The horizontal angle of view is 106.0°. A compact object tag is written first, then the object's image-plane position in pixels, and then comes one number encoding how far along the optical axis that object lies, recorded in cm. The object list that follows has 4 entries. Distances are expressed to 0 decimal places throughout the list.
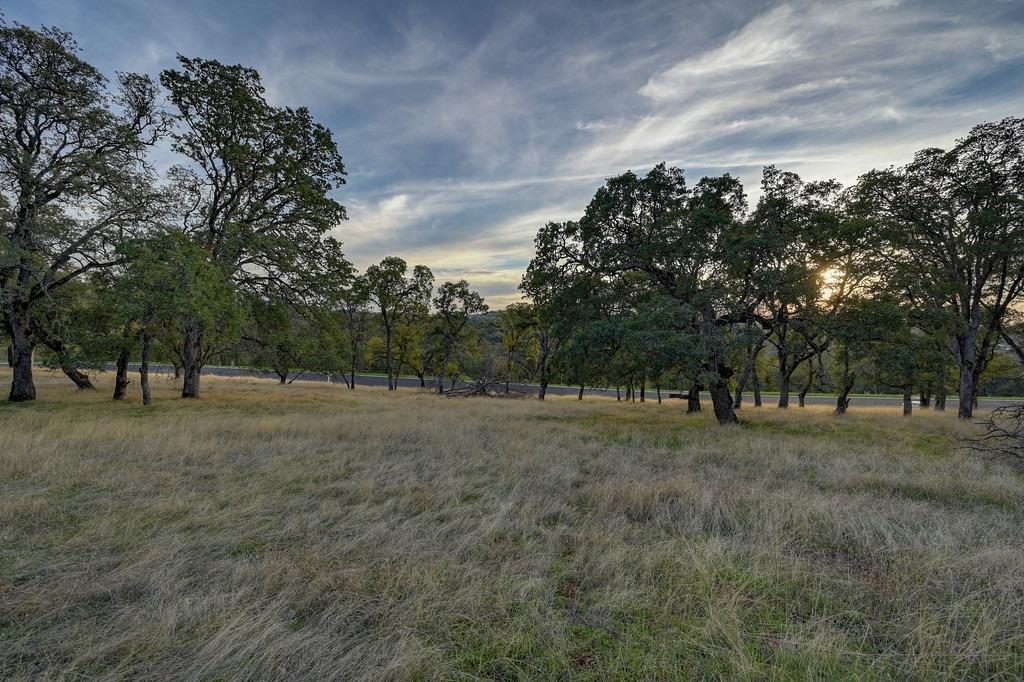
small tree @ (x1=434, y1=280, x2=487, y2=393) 3522
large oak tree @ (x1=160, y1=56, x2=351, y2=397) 1628
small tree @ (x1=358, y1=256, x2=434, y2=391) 3064
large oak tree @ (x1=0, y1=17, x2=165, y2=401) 1340
